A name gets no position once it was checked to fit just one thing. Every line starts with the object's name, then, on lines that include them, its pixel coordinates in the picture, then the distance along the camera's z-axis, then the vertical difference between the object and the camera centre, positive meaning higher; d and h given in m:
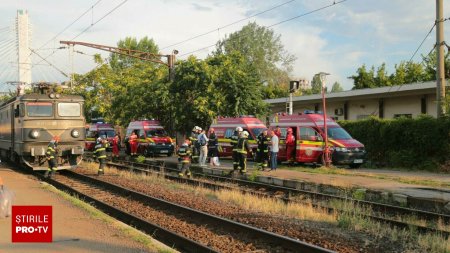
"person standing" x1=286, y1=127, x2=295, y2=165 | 21.61 -0.73
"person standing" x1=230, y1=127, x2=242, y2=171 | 18.74 -0.96
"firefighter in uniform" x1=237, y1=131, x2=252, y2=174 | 18.34 -0.71
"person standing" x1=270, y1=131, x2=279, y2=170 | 19.25 -0.84
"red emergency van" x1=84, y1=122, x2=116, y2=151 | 36.99 -0.12
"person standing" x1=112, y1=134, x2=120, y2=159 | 29.33 -0.96
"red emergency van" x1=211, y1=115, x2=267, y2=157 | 24.73 +0.12
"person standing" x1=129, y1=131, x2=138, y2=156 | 30.16 -0.75
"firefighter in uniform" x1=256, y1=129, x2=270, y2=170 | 20.72 -0.77
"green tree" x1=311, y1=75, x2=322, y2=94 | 84.50 +8.76
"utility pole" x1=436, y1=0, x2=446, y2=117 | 19.89 +2.82
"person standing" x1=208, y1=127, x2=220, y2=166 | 22.73 -0.85
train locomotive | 19.34 +0.24
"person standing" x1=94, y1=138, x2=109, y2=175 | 19.42 -0.83
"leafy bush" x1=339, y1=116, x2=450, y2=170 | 19.53 -0.49
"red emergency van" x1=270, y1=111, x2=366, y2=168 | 20.39 -0.53
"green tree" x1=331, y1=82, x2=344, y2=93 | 119.59 +11.05
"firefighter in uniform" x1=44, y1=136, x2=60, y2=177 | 18.11 -0.84
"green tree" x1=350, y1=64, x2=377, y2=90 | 46.75 +5.01
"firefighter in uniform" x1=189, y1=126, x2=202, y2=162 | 23.54 -0.78
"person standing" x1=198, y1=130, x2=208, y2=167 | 21.73 -0.75
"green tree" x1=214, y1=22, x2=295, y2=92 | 68.81 +11.83
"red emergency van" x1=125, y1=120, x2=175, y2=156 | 29.09 -0.48
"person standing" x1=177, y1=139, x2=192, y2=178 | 18.06 -1.00
